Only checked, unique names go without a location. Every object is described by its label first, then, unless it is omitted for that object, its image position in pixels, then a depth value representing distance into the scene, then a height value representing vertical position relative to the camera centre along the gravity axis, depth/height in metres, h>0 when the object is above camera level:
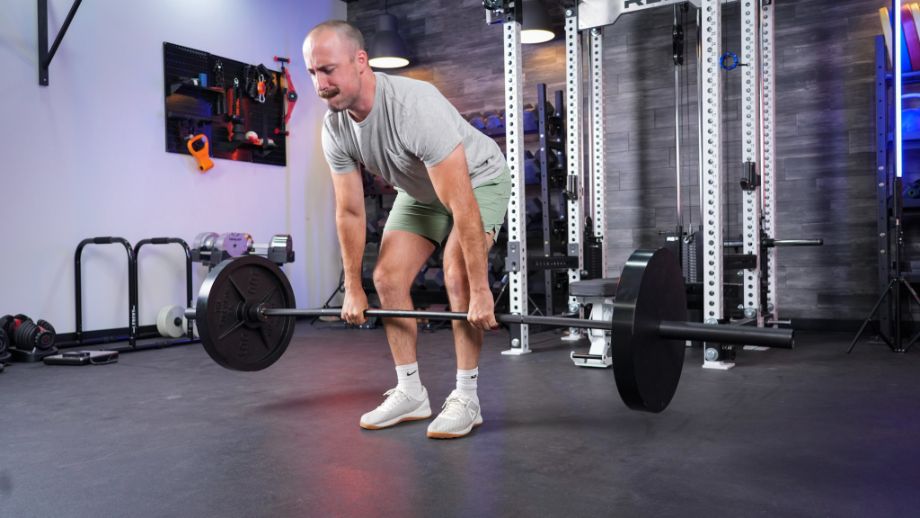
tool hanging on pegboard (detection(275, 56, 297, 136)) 6.11 +1.35
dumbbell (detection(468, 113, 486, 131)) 5.68 +1.02
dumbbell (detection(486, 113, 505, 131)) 5.60 +1.00
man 1.97 +0.19
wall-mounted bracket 4.48 +1.32
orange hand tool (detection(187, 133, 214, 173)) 5.36 +0.77
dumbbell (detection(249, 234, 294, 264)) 5.12 +0.06
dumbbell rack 4.56 +0.61
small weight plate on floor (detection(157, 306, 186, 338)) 4.95 -0.42
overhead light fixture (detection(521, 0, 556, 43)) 5.15 +1.65
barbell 1.54 -0.18
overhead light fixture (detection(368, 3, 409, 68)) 5.89 +1.68
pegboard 5.28 +1.16
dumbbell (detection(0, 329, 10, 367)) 3.81 -0.44
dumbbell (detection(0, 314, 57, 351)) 3.97 -0.38
